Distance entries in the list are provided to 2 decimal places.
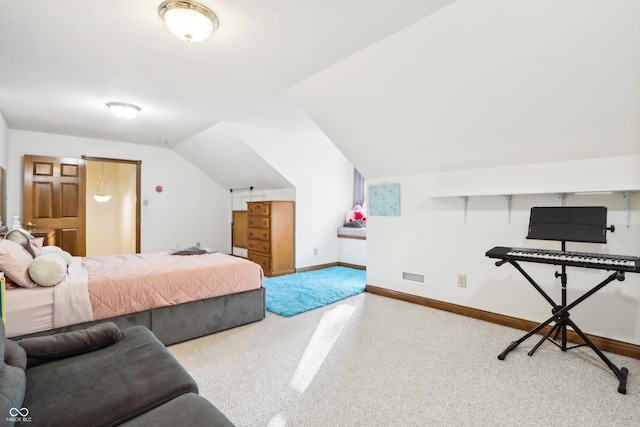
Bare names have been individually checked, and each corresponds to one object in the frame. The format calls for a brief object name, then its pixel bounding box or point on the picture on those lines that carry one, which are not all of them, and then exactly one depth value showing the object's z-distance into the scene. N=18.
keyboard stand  2.22
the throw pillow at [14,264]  2.07
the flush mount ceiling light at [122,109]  3.64
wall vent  3.69
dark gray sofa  1.08
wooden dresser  5.16
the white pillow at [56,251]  2.99
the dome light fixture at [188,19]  1.91
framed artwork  3.94
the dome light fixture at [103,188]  6.90
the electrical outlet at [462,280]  3.34
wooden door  4.72
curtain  6.35
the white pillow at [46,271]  2.16
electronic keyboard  1.96
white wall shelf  2.41
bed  2.13
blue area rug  3.63
